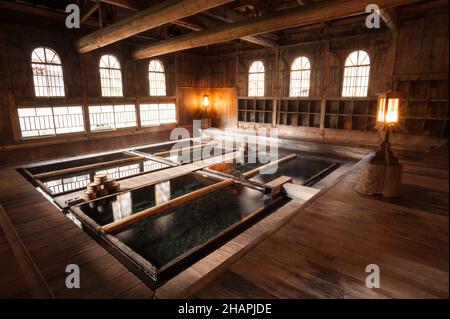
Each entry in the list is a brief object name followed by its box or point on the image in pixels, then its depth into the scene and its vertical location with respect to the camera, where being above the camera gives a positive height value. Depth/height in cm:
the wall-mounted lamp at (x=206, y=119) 1075 -48
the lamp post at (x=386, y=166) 281 -65
